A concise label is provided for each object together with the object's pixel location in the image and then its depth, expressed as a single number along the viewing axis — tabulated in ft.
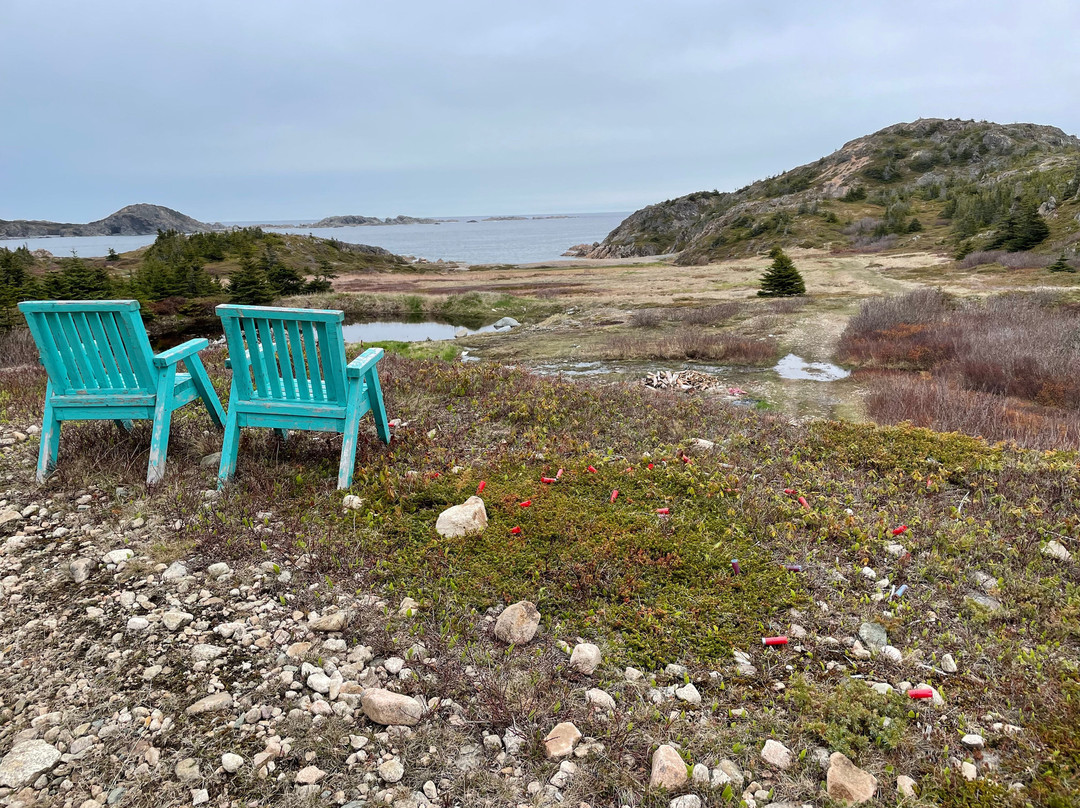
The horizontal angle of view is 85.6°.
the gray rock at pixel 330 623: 11.88
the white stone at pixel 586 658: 11.08
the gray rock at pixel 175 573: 13.26
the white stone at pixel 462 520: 15.29
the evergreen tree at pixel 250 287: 117.70
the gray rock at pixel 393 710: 9.68
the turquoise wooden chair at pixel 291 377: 16.25
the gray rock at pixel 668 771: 8.59
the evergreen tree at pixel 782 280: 88.79
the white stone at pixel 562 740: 9.24
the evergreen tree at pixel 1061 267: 82.53
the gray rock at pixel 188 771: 8.50
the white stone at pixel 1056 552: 14.46
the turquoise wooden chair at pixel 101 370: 16.98
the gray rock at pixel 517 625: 11.79
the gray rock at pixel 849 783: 8.47
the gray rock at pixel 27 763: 8.35
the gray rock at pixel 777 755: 9.06
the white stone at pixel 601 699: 10.20
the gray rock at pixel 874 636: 11.78
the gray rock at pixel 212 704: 9.73
